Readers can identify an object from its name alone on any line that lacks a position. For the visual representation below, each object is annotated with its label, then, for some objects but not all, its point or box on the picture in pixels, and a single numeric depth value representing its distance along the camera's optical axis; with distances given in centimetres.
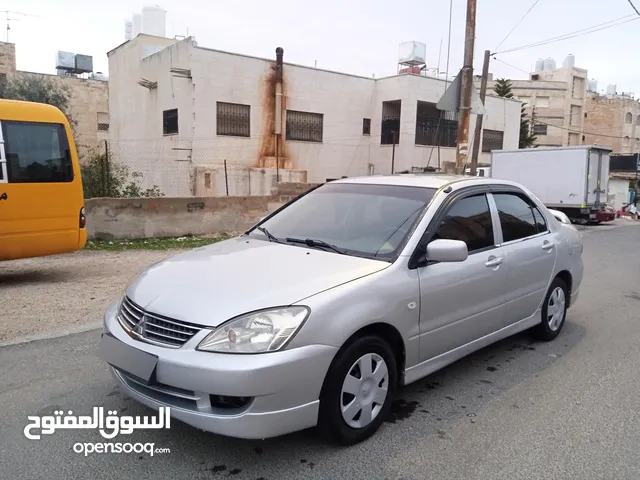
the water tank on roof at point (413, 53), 3061
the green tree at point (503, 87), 4456
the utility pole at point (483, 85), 1973
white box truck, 1984
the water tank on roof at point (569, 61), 5906
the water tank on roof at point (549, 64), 6253
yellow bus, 668
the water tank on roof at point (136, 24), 2897
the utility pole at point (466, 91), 1069
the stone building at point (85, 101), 3331
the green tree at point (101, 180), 1193
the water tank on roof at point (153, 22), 2853
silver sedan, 272
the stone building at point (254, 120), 1888
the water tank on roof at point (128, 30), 3177
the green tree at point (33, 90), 2585
